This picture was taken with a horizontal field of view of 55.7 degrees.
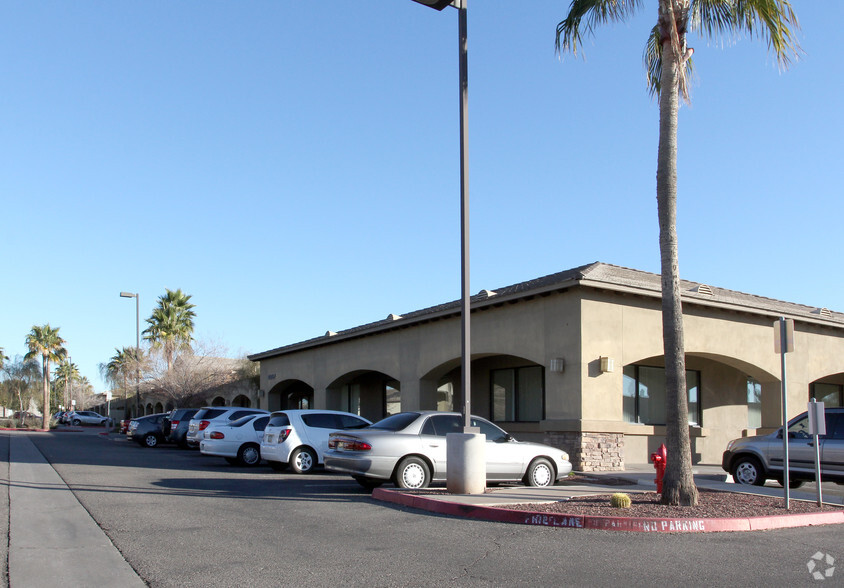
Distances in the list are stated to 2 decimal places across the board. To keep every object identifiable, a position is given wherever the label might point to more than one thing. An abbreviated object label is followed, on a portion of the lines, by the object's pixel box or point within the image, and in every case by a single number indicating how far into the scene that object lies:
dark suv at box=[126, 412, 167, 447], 31.91
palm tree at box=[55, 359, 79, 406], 104.97
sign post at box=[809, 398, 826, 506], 11.88
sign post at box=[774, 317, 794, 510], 12.02
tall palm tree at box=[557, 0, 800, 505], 11.41
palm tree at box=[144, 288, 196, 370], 52.40
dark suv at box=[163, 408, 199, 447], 30.28
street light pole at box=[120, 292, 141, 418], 40.88
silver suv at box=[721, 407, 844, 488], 14.88
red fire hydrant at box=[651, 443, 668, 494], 12.24
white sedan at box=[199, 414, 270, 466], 20.53
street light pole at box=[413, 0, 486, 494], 12.41
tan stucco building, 19.27
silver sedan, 13.57
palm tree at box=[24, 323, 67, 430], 63.47
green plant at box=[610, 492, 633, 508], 11.14
